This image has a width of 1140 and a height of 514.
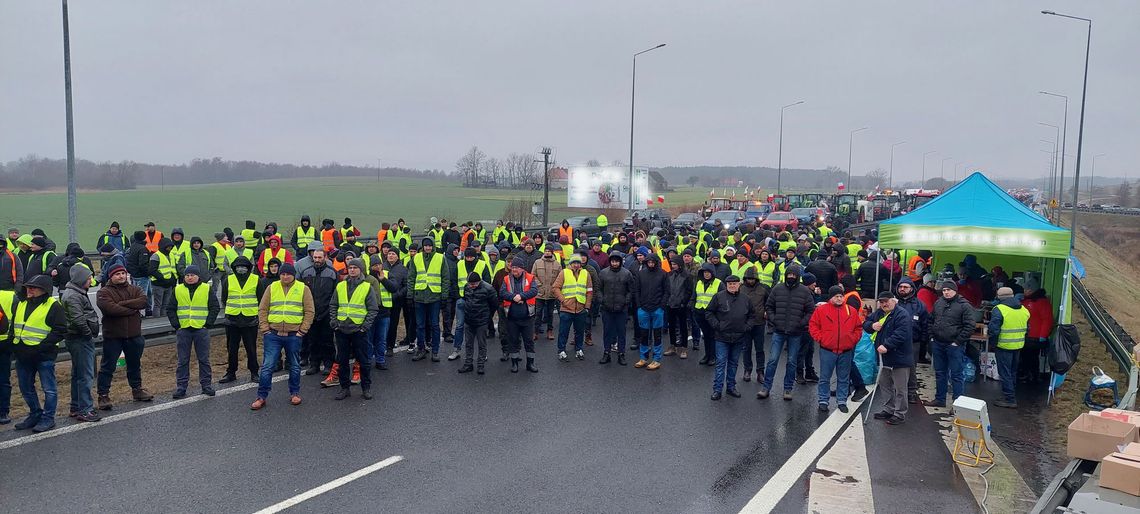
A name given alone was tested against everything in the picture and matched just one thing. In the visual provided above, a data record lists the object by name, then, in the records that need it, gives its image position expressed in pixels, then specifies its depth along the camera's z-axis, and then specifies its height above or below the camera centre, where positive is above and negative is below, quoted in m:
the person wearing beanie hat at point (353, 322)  9.43 -1.64
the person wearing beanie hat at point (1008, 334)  9.64 -1.60
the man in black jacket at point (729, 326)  9.73 -1.60
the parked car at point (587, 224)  32.47 -1.34
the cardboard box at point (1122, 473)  5.52 -1.92
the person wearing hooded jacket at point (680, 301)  11.65 -1.56
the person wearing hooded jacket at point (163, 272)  13.52 -1.55
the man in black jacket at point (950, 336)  9.14 -1.56
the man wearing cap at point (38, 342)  7.84 -1.65
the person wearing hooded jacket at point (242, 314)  9.71 -1.62
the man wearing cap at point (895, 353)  8.82 -1.73
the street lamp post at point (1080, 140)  28.72 +2.77
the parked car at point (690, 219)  39.50 -1.07
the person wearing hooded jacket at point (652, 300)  11.24 -1.50
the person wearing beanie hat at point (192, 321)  9.27 -1.65
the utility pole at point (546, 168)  41.22 +1.53
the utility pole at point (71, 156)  14.77 +0.55
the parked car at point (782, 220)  33.81 -0.85
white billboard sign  51.75 +0.67
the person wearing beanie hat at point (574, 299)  11.48 -1.56
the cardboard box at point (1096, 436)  6.47 -1.94
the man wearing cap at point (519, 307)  10.81 -1.59
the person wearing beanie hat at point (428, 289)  11.36 -1.45
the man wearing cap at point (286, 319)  9.14 -1.56
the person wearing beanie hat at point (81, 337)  8.15 -1.66
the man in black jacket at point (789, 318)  9.63 -1.46
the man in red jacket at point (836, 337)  8.96 -1.58
